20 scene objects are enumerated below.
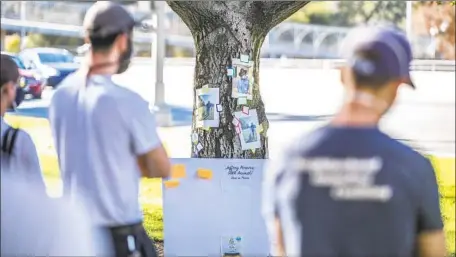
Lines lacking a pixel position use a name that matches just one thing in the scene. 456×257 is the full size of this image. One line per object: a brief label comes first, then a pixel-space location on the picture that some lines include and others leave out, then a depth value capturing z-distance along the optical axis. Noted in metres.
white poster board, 10.24
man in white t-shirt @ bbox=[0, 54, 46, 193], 6.43
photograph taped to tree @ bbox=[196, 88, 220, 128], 12.70
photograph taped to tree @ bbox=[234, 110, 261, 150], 12.52
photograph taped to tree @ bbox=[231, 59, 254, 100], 12.76
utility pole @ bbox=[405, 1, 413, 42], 88.85
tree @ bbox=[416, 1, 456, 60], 77.87
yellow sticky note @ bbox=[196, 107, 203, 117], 12.81
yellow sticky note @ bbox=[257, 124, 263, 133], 12.70
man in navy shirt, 5.17
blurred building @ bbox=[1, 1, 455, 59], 83.81
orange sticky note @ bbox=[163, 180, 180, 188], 10.27
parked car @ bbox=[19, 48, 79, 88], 48.34
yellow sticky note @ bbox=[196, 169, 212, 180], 10.20
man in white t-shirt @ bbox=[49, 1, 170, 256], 6.48
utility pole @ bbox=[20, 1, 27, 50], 83.26
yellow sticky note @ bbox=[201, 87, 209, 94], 12.78
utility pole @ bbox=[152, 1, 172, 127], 36.09
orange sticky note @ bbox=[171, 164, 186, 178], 9.99
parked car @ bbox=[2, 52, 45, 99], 46.69
